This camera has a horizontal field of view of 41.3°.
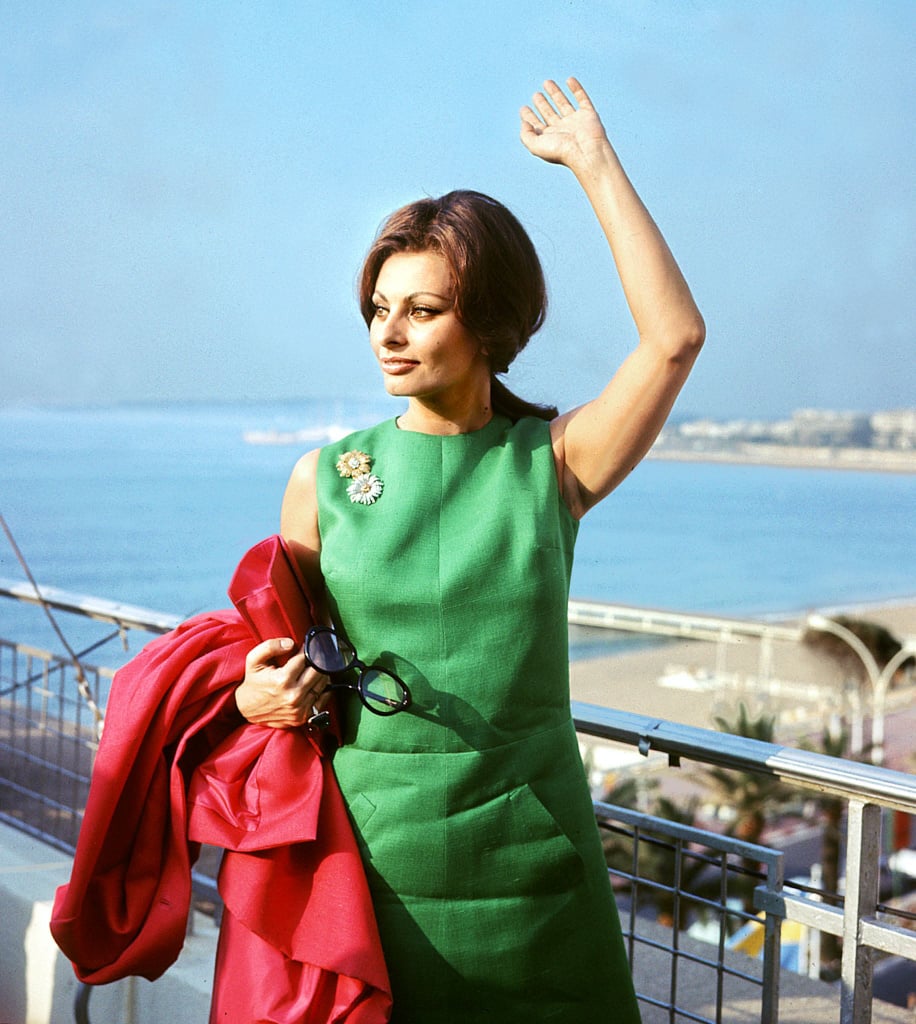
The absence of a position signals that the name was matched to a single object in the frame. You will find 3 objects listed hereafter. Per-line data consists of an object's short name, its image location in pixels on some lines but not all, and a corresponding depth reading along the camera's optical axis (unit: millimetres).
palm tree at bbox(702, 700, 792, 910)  16047
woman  1425
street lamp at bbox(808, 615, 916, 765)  26109
